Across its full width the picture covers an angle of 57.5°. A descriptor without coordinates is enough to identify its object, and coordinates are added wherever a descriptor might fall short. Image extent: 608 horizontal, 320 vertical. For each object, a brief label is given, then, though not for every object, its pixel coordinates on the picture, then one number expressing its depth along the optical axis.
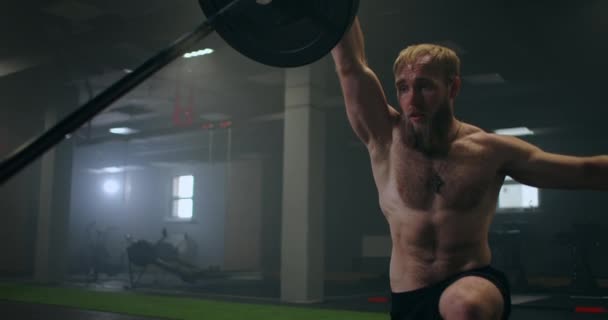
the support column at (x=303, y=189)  6.17
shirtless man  1.40
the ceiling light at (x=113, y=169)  15.09
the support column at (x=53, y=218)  8.52
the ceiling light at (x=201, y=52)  6.93
